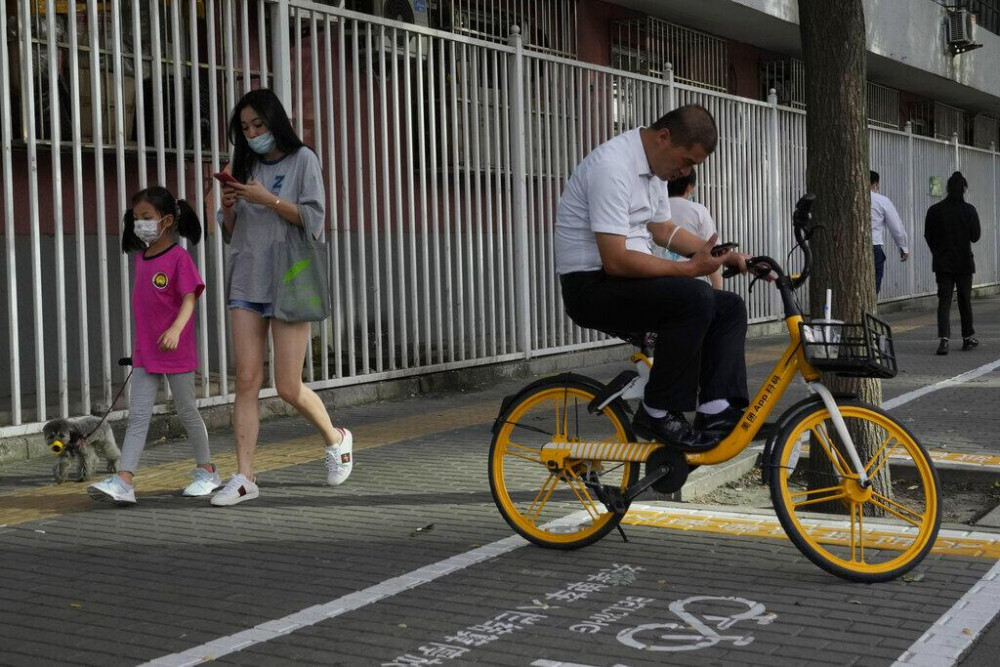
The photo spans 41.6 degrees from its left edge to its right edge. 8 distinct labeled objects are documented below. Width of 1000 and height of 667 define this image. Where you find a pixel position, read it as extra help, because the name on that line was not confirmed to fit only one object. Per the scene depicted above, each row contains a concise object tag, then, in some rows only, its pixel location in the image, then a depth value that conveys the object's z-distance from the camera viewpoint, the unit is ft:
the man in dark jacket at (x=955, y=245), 47.44
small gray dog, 22.49
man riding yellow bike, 15.97
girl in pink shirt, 21.20
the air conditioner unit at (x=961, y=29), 82.12
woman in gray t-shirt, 20.88
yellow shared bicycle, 15.53
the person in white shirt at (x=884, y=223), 49.29
